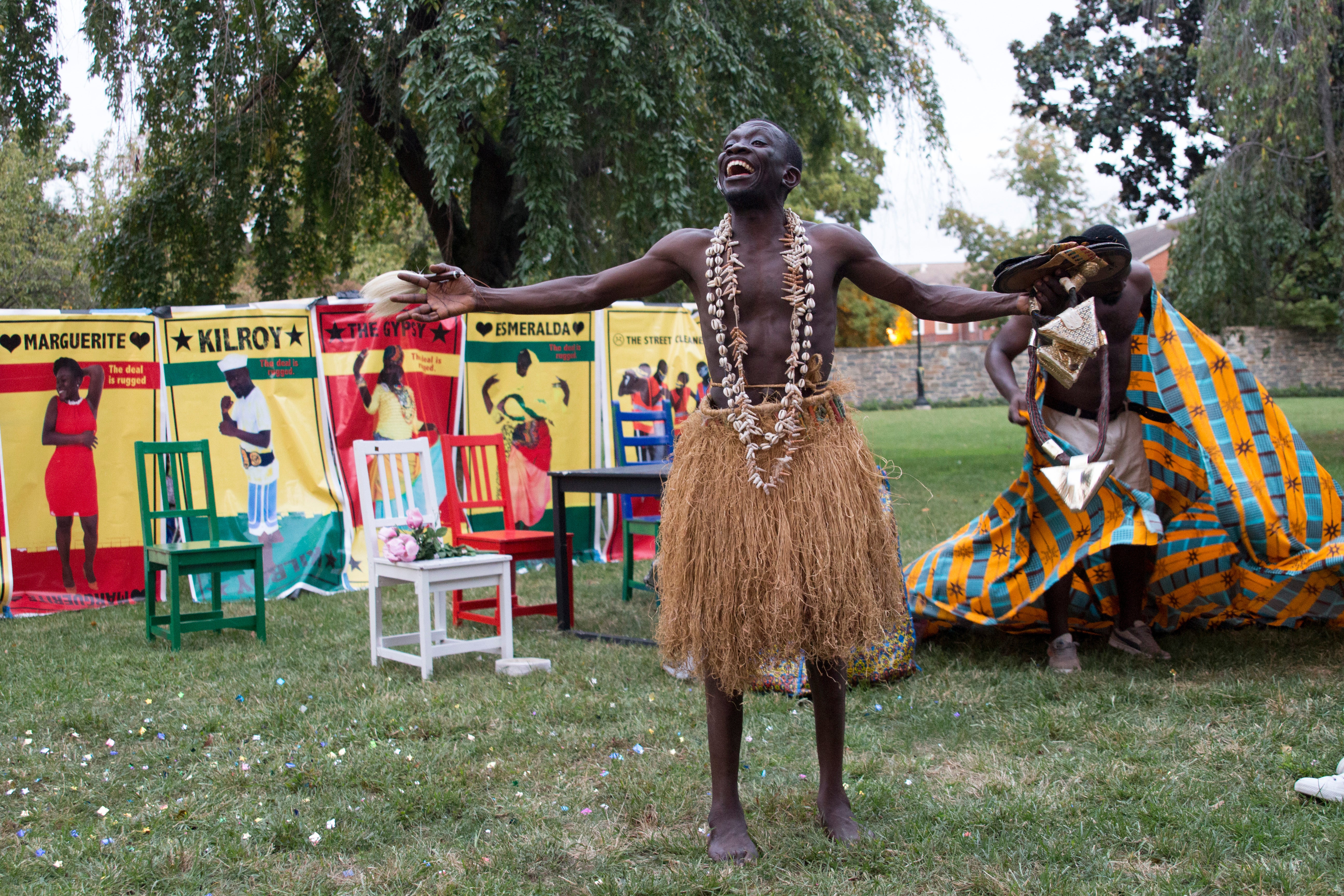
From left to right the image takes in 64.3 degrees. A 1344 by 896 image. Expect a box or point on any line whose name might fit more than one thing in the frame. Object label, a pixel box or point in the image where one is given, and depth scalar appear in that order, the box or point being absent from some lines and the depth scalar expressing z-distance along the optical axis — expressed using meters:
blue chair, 6.77
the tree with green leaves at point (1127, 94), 13.16
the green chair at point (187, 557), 5.71
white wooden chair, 5.04
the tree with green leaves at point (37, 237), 17.88
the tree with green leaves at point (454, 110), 8.28
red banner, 7.63
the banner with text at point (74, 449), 6.94
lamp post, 30.86
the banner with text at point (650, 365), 8.68
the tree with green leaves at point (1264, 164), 9.10
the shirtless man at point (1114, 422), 4.56
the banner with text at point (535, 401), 8.27
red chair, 6.02
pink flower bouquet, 5.19
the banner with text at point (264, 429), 7.30
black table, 5.44
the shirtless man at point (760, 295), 2.89
